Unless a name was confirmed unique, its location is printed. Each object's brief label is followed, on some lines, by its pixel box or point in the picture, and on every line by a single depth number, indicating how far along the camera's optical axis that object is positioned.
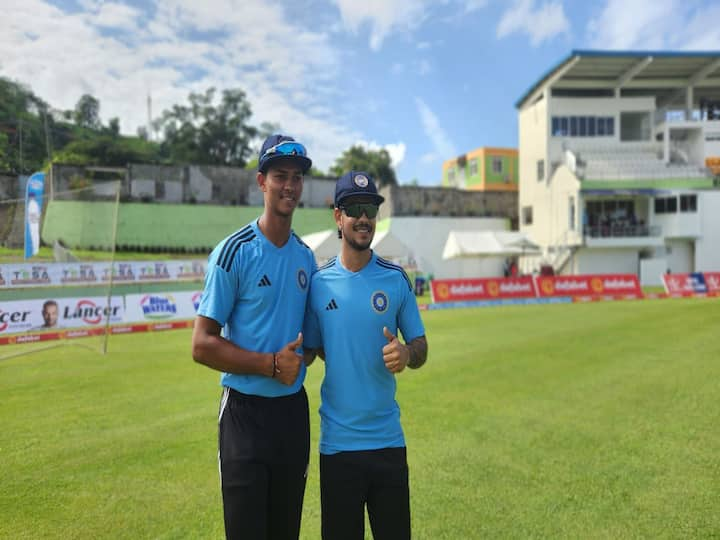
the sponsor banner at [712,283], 27.62
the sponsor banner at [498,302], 25.30
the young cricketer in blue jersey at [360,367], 2.86
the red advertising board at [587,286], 27.14
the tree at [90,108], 52.40
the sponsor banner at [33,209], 9.19
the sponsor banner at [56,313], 10.95
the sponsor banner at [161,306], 18.61
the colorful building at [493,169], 59.78
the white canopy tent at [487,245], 34.09
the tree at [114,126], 65.47
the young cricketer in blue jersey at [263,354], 2.73
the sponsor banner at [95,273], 10.66
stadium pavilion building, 40.00
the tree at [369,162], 75.81
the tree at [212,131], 75.81
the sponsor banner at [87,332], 11.38
